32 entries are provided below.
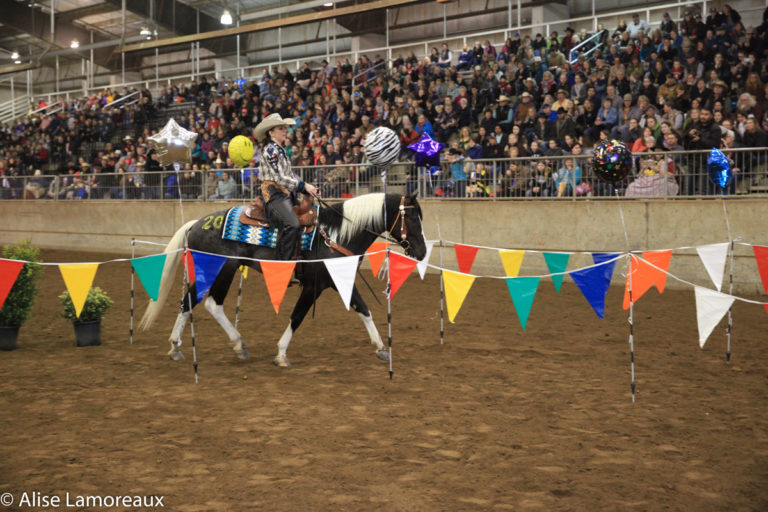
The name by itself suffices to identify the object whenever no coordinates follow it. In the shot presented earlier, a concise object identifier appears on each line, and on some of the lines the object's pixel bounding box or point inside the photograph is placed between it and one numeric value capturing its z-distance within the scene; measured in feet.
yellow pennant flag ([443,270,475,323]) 23.44
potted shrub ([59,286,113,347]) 27.61
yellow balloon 33.88
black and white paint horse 25.11
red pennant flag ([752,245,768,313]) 23.95
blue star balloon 37.40
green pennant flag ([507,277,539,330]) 22.59
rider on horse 24.81
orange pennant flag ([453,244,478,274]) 28.70
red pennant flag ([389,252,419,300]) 23.45
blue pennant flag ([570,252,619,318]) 22.21
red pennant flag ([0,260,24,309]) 21.95
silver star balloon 45.52
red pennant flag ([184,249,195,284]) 22.77
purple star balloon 40.04
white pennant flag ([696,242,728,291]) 24.50
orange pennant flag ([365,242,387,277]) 31.68
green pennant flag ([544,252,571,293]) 25.34
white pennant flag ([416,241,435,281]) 32.59
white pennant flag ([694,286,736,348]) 19.83
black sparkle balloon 31.19
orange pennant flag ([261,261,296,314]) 22.71
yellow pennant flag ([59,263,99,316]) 22.31
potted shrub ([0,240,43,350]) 26.66
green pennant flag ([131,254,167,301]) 23.26
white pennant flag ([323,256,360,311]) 22.70
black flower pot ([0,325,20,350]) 26.71
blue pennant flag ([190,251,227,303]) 23.25
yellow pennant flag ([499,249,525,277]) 26.35
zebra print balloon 28.37
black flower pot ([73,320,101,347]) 27.61
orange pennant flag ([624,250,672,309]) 22.70
